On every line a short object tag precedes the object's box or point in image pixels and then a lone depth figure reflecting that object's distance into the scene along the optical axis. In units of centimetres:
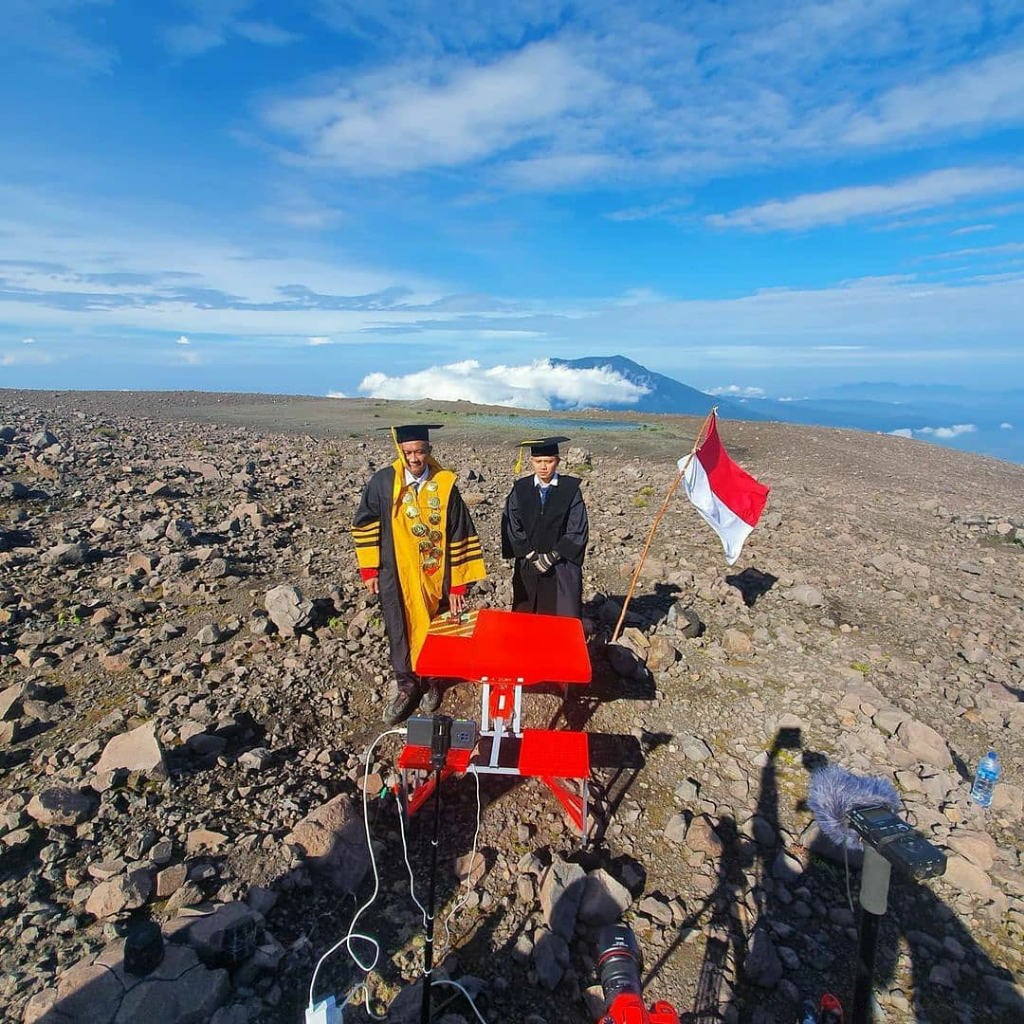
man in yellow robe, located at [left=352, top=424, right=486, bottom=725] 485
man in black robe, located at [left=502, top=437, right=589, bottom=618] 525
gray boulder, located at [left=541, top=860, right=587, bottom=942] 310
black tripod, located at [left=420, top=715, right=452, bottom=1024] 237
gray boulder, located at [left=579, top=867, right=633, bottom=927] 318
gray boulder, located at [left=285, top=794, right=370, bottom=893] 327
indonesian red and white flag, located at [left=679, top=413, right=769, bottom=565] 566
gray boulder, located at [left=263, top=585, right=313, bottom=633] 566
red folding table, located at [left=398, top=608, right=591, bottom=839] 365
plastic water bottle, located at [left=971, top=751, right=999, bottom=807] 378
